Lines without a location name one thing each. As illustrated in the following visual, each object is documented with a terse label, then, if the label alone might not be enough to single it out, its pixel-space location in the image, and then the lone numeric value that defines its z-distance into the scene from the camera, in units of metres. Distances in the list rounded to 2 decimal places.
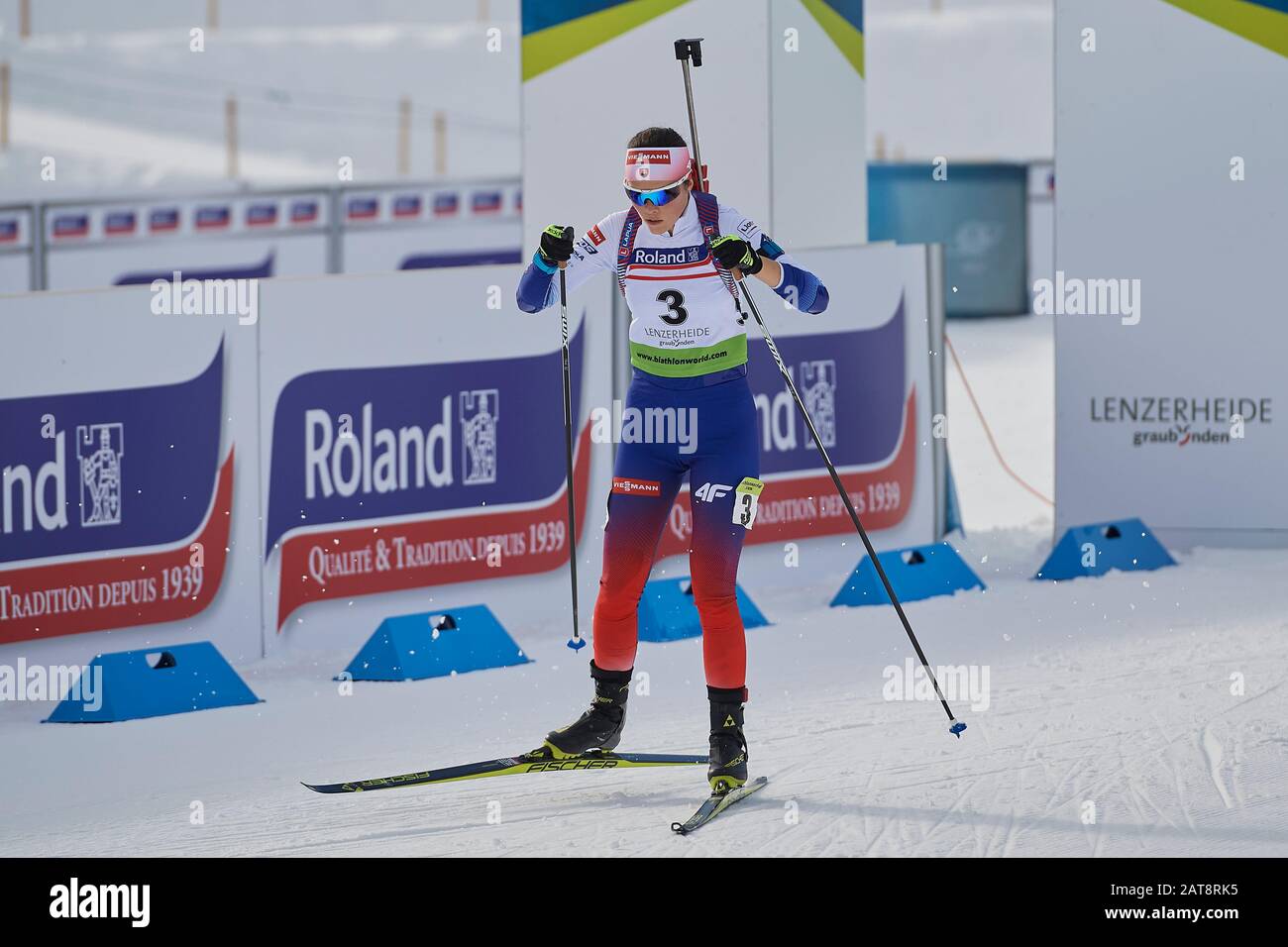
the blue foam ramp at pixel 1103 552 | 19.48
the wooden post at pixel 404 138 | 69.19
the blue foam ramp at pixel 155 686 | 14.01
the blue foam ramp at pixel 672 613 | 16.91
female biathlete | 11.59
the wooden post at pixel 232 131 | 68.19
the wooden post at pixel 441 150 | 69.96
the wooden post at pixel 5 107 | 65.94
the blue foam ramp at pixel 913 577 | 18.34
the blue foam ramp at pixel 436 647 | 15.47
